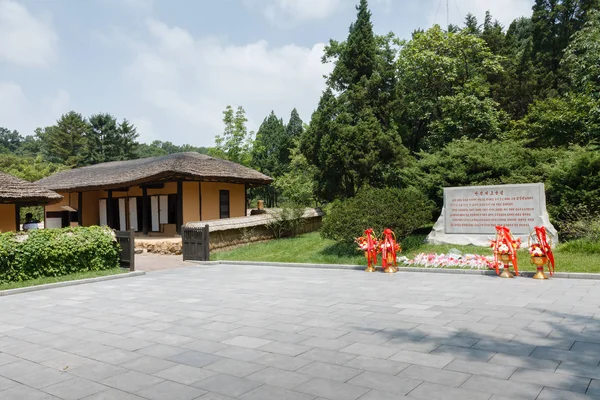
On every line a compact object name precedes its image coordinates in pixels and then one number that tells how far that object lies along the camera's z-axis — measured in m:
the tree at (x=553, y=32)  31.19
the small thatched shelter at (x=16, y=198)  17.34
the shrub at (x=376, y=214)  14.02
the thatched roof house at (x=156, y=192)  21.39
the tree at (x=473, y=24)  37.12
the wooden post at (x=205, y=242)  15.98
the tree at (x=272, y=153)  45.13
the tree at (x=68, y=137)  62.28
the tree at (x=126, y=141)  57.33
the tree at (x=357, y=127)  22.59
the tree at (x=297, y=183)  37.03
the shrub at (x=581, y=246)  12.27
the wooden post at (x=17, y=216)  18.07
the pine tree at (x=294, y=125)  56.11
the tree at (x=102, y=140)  55.62
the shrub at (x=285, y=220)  20.33
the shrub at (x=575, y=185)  14.17
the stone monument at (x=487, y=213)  13.88
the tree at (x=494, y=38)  34.78
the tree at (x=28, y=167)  44.59
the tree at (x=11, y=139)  94.56
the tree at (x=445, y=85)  24.61
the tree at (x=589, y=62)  19.59
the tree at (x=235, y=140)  38.06
